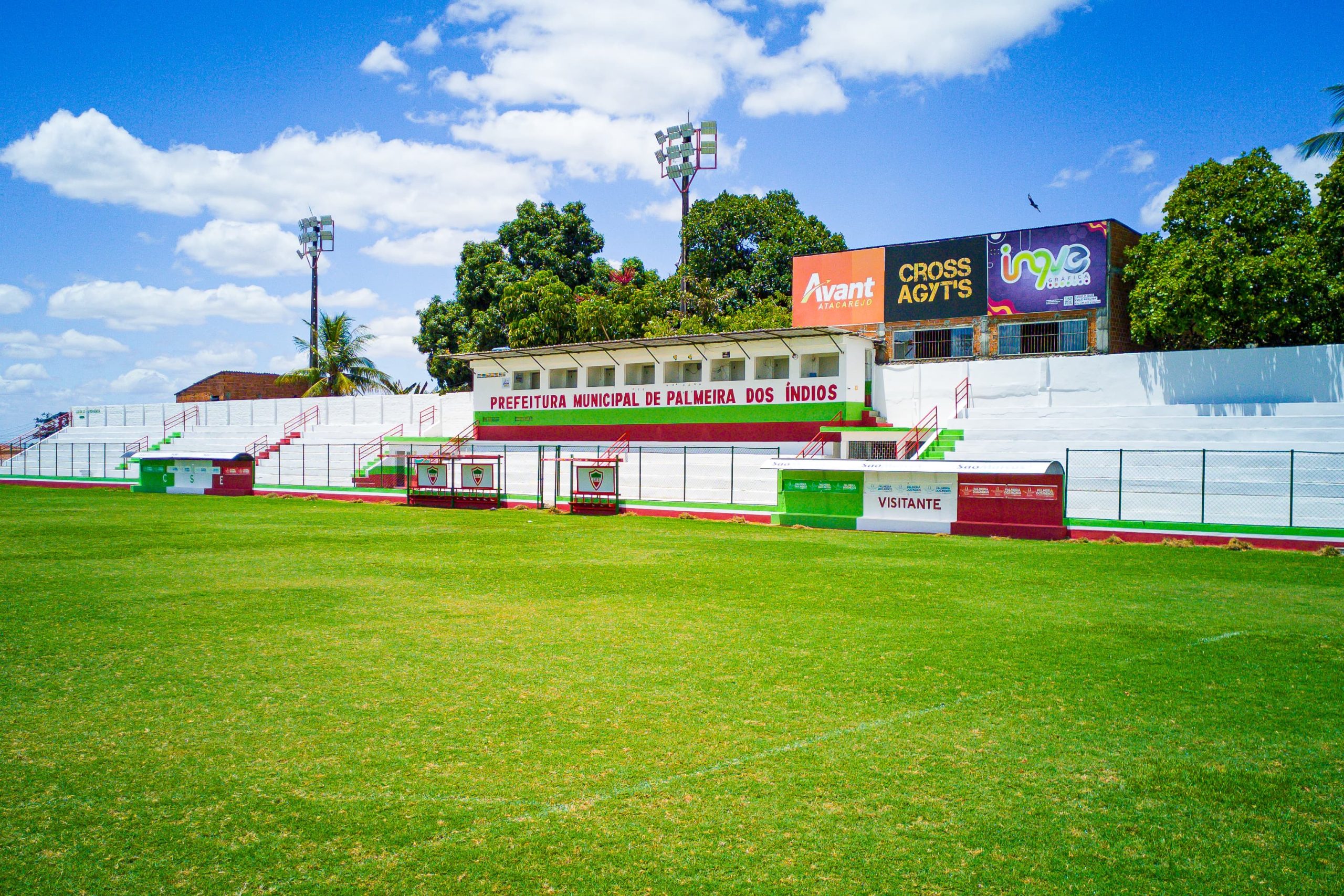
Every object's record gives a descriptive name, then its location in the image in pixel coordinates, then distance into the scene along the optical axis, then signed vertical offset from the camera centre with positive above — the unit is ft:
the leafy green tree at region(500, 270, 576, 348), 155.12 +26.83
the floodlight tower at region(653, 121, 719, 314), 178.19 +64.14
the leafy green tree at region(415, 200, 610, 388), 178.19 +39.75
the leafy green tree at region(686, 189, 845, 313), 157.89 +41.31
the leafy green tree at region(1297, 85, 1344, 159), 84.58 +32.04
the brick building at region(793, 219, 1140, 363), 113.60 +24.36
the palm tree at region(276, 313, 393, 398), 185.78 +19.37
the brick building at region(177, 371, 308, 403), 220.02 +17.37
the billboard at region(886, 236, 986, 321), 122.01 +26.61
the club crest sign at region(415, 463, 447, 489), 104.12 -2.02
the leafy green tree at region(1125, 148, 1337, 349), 91.71 +22.17
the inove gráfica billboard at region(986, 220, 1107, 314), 113.19 +26.47
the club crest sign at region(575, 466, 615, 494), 93.15 -2.02
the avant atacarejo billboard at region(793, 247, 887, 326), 129.59 +26.80
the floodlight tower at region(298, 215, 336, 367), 204.44 +51.96
